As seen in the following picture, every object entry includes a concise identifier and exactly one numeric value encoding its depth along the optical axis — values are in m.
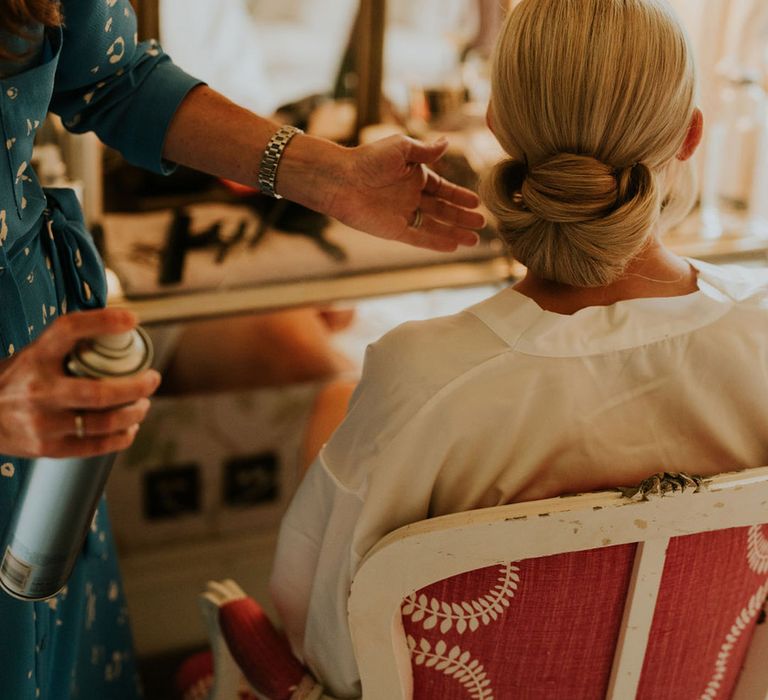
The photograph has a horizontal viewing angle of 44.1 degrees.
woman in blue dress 0.90
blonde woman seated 0.82
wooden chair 0.73
